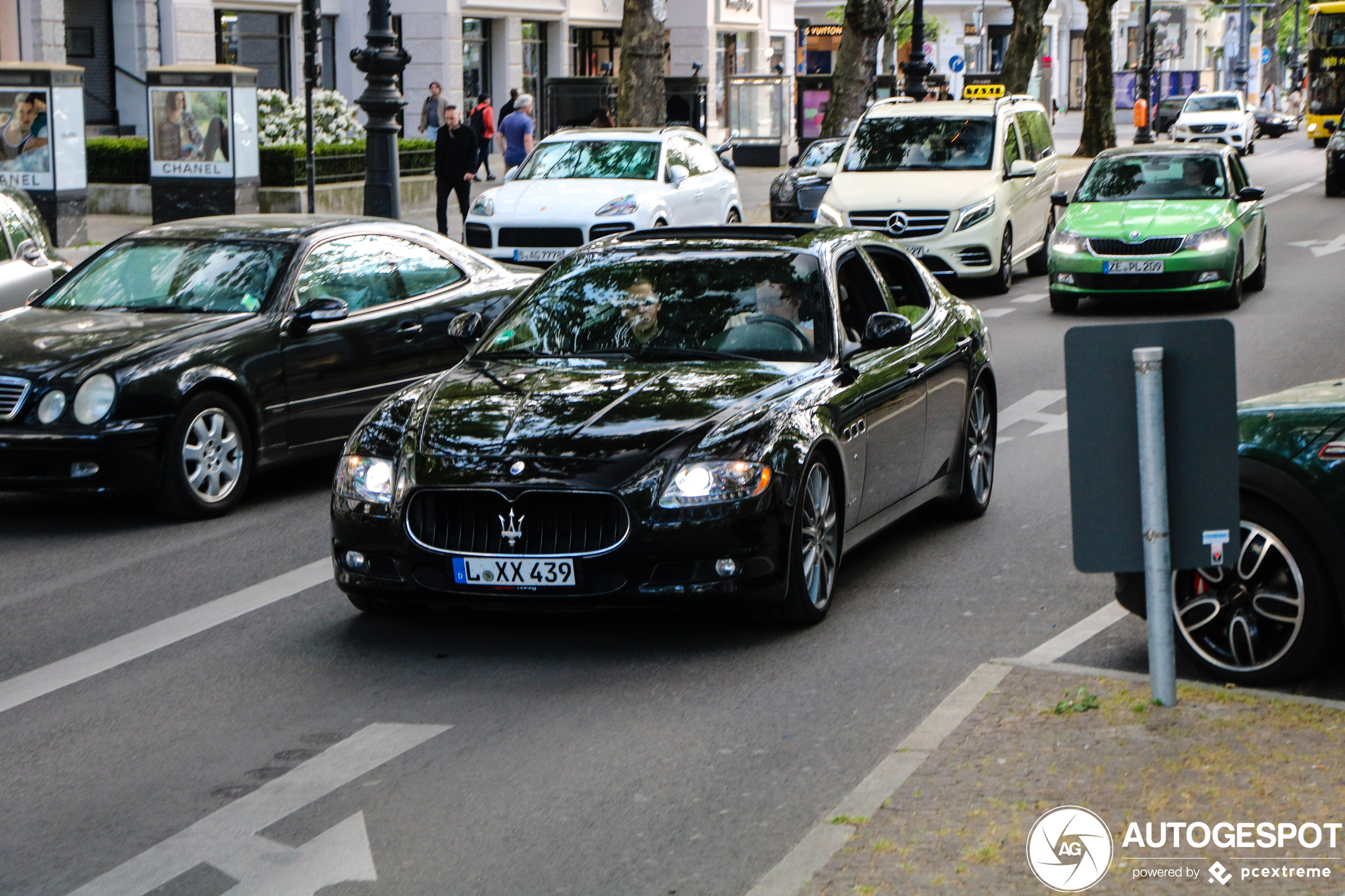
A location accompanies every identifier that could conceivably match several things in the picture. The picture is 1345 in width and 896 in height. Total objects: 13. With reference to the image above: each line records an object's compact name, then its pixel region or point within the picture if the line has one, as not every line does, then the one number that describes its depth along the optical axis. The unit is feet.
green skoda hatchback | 60.44
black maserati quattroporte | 22.39
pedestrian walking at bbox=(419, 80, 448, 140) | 121.49
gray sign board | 17.54
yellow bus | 140.36
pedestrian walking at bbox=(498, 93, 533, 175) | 102.99
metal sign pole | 17.33
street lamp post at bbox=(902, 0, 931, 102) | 119.55
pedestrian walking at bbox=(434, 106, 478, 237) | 86.43
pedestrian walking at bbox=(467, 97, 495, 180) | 112.06
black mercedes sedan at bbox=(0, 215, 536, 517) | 31.32
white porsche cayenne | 70.03
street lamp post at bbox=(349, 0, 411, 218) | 61.46
